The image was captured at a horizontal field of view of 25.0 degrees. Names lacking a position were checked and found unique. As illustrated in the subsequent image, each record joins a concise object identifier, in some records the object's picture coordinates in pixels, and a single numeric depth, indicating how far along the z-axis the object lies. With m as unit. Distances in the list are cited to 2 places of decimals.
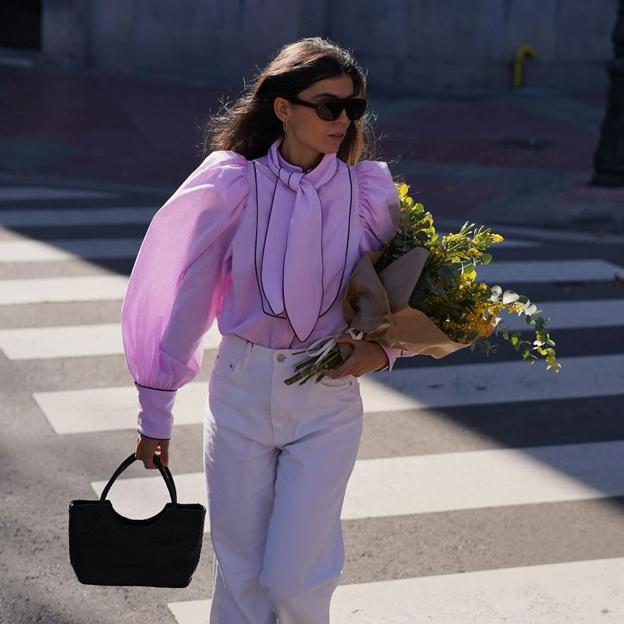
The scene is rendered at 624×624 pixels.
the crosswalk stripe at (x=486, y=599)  5.18
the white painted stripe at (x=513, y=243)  11.80
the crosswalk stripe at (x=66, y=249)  10.47
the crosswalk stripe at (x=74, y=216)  11.63
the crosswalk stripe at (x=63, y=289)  9.37
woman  3.96
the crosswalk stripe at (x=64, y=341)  8.27
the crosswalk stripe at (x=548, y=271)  10.58
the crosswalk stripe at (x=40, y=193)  12.72
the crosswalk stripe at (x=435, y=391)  7.27
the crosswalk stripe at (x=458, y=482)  6.20
